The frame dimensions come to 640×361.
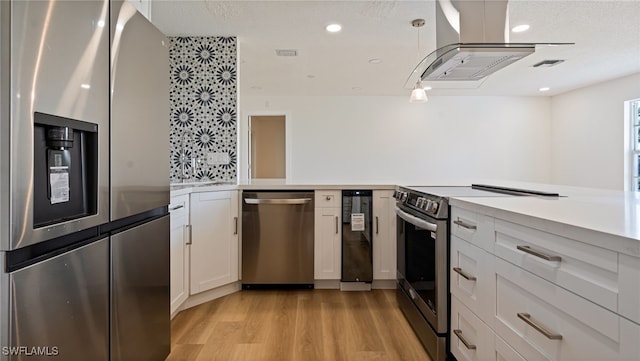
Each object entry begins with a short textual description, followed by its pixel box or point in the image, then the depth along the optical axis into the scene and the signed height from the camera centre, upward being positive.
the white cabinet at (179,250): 2.21 -0.49
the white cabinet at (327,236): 2.96 -0.51
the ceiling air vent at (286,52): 3.98 +1.44
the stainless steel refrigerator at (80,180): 0.79 -0.01
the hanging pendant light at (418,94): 3.34 +0.79
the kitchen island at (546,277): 0.84 -0.31
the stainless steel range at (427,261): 1.81 -0.49
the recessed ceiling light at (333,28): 3.13 +1.36
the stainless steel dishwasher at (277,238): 2.90 -0.52
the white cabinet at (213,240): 2.53 -0.49
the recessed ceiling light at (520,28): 3.17 +1.36
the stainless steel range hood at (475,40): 1.93 +0.78
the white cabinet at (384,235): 2.95 -0.50
